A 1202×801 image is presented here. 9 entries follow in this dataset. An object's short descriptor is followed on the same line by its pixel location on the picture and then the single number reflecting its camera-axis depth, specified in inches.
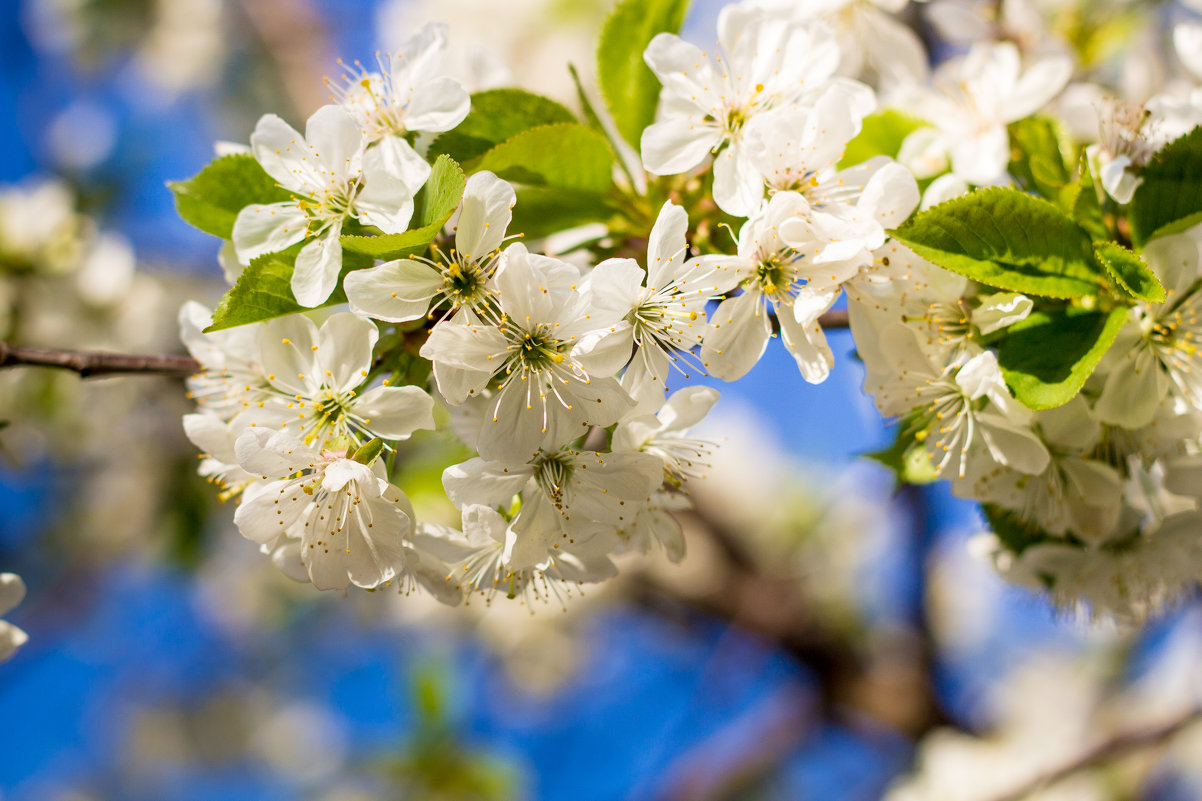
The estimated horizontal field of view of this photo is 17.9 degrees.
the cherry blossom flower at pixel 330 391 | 20.5
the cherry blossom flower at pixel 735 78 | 21.0
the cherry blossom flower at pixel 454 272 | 20.2
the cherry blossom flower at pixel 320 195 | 20.4
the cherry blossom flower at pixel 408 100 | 20.7
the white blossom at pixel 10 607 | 21.5
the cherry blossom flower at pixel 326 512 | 20.3
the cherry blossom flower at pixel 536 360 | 20.1
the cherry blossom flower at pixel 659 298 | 20.2
